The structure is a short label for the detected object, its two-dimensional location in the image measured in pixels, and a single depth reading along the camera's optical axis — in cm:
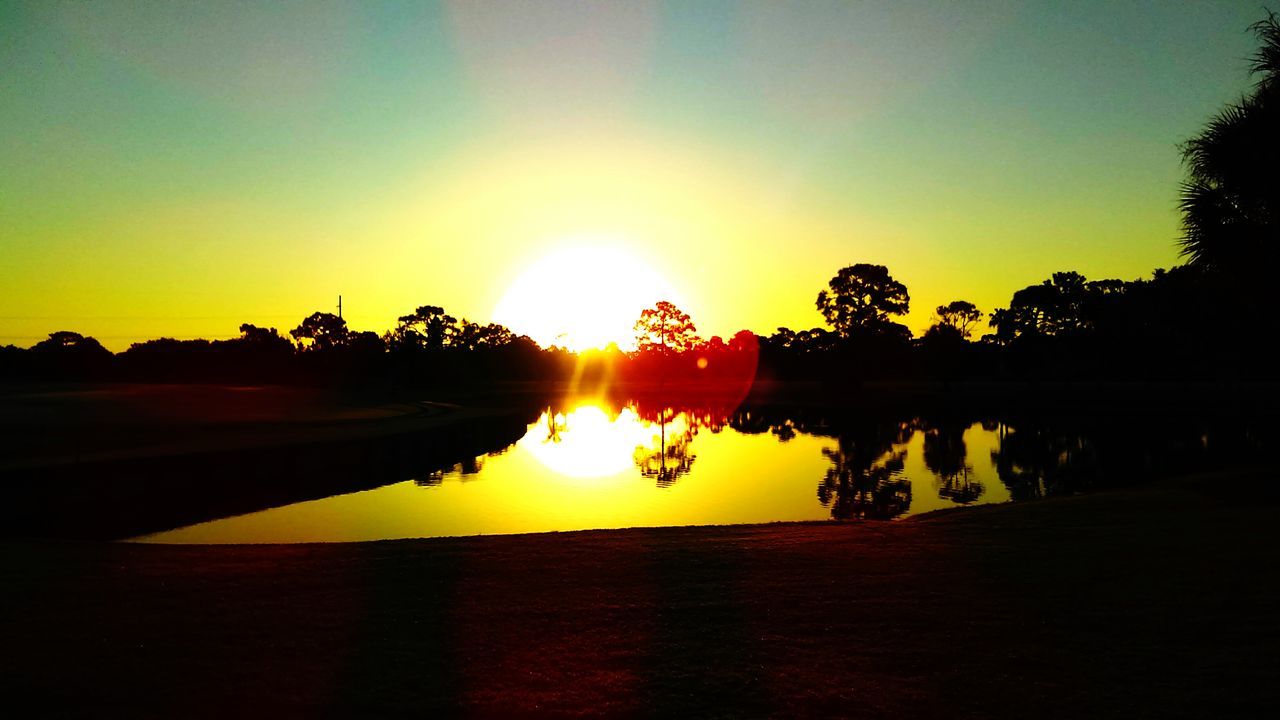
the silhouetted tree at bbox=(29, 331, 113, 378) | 10831
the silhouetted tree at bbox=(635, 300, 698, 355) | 13300
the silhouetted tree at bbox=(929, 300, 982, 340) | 12800
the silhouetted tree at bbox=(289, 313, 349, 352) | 16400
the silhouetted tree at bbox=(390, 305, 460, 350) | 16612
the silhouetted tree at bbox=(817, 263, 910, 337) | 8906
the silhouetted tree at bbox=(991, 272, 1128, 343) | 11188
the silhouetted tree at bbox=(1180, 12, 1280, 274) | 1691
